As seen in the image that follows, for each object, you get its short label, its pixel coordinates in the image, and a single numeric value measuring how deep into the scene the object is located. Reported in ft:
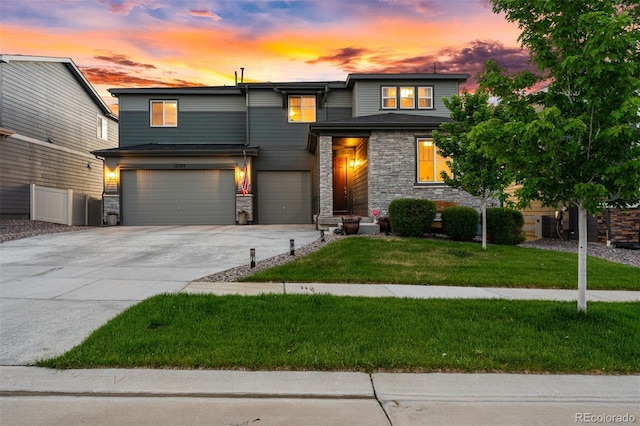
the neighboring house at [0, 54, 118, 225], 56.03
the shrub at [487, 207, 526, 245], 40.63
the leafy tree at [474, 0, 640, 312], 14.42
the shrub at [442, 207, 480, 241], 40.57
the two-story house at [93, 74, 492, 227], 61.62
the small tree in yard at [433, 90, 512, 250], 34.35
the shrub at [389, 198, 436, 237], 40.24
